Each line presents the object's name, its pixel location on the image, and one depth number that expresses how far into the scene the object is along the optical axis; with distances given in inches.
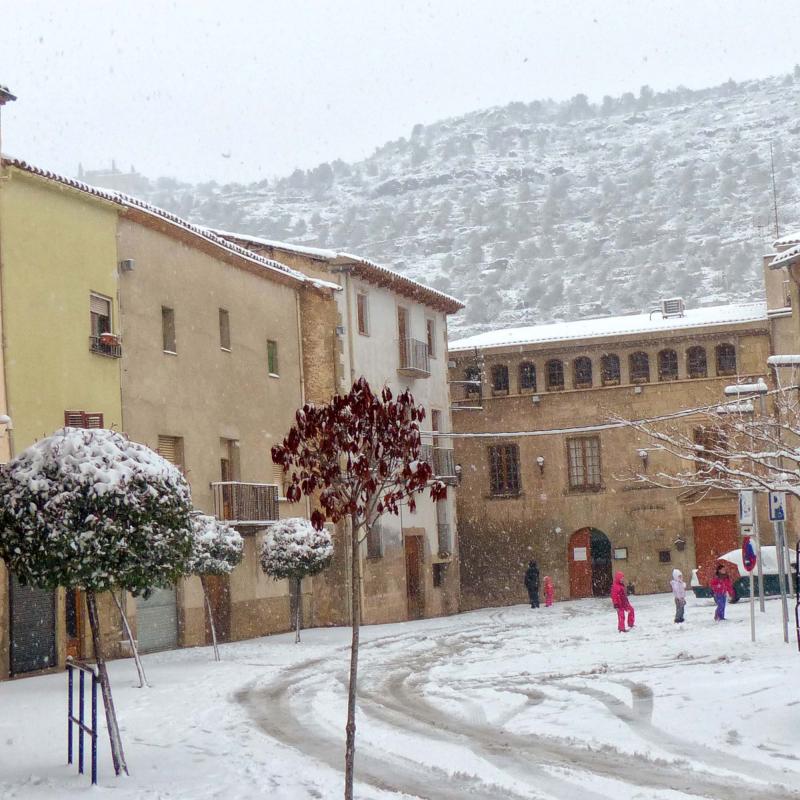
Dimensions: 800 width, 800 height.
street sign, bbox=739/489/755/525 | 997.8
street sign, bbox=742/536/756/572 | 914.7
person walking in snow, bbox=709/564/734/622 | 1171.3
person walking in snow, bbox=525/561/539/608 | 1704.0
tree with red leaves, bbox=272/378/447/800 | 425.4
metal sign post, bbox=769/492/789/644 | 957.2
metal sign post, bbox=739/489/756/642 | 997.2
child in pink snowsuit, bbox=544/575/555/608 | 1753.2
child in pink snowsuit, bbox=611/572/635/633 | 1162.0
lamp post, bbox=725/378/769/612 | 1013.8
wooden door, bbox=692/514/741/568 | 1863.9
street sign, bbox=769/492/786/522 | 962.7
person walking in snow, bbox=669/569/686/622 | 1206.9
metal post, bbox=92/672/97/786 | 470.0
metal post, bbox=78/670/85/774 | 494.9
